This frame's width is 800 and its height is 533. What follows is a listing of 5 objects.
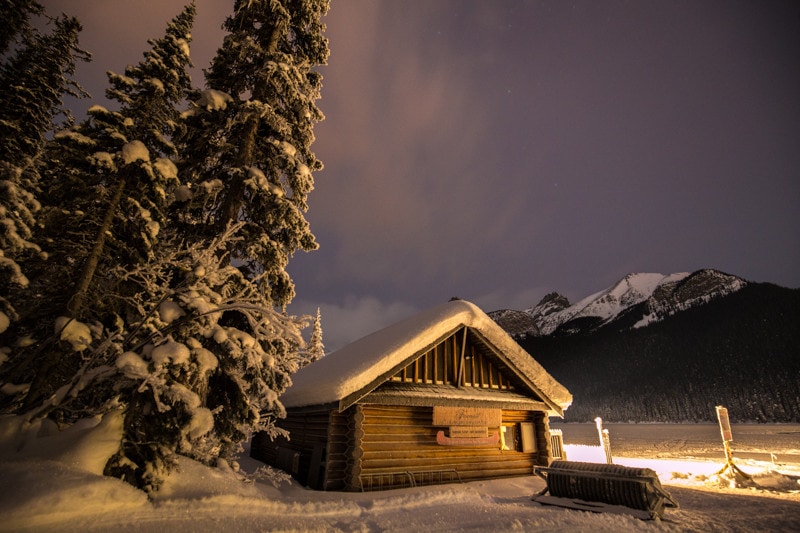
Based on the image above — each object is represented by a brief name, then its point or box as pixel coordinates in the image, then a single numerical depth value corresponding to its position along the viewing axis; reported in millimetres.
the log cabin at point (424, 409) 10141
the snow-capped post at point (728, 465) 13398
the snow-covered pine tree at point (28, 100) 10203
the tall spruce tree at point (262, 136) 9211
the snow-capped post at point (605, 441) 19972
